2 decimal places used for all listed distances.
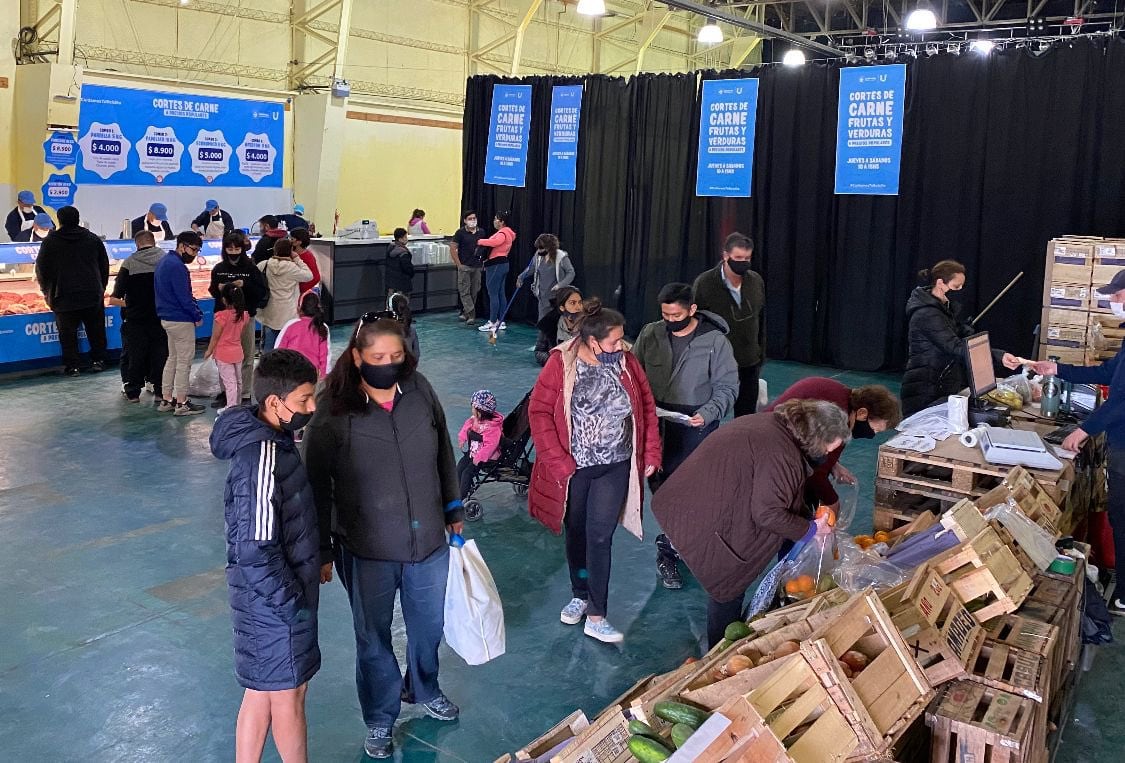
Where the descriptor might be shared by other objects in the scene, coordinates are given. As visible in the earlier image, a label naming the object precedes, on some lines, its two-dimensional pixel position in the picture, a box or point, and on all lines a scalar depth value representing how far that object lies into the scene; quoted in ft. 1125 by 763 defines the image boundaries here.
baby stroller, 19.58
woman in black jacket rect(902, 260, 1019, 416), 19.57
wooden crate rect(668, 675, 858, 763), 8.01
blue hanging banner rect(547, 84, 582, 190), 42.57
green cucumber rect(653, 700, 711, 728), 8.57
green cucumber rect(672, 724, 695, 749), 8.36
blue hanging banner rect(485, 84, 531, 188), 44.32
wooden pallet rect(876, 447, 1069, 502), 15.05
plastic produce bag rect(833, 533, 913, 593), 11.75
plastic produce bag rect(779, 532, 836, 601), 11.91
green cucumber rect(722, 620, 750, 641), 10.87
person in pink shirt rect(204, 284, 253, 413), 25.71
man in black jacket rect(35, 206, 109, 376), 28.89
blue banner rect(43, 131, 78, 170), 43.21
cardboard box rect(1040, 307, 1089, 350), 28.04
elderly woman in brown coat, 11.51
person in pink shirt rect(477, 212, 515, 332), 41.39
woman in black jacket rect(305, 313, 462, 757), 10.79
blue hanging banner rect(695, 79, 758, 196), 37.42
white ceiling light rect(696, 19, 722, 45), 55.83
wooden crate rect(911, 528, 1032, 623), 11.02
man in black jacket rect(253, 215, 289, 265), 30.32
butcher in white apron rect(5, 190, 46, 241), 35.94
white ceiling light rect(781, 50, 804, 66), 58.34
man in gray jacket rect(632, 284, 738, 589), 16.10
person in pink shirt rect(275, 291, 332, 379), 21.12
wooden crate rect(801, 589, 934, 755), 8.59
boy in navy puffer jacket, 9.26
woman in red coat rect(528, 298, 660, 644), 14.10
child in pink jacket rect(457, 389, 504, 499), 19.17
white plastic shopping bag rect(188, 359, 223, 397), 29.12
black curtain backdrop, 31.24
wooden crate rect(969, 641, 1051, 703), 9.99
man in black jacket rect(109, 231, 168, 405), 27.53
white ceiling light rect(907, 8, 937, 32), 48.11
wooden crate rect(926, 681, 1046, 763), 9.21
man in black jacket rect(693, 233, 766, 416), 20.99
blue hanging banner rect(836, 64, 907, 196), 33.81
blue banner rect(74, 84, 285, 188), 45.70
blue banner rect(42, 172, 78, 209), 43.85
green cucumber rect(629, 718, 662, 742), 8.69
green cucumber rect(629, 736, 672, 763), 8.38
